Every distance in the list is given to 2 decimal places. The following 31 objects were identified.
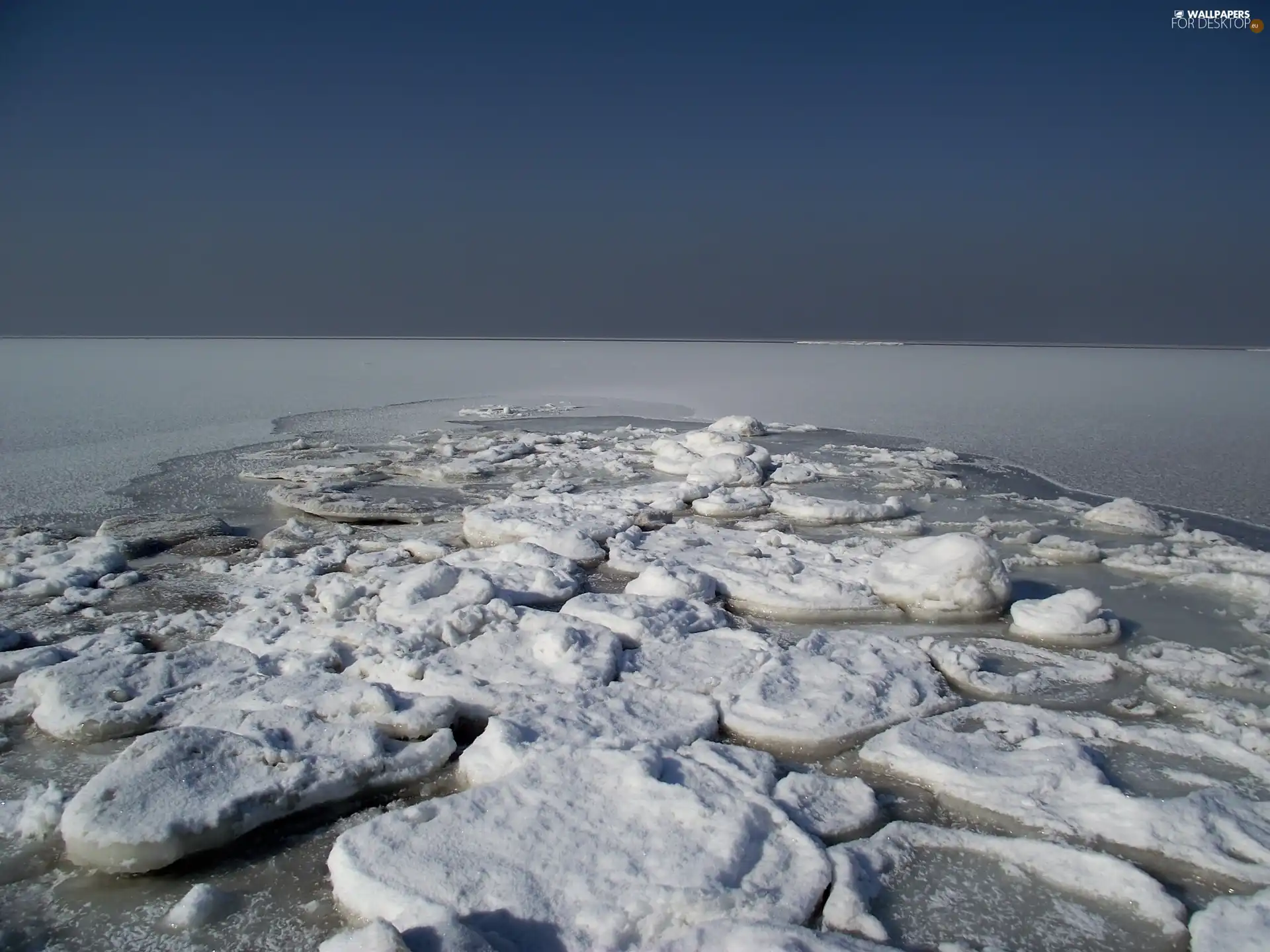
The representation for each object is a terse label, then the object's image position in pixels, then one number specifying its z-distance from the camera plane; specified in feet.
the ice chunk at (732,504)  16.76
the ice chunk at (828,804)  6.50
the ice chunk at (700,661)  8.95
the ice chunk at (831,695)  7.97
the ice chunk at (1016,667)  9.12
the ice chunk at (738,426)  26.50
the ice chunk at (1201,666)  9.27
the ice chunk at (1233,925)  5.28
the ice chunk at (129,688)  7.73
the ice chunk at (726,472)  19.10
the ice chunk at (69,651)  8.87
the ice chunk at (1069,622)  10.39
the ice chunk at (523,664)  8.45
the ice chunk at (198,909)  5.38
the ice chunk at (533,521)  14.33
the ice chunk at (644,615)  10.09
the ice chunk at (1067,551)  13.91
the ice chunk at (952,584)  11.13
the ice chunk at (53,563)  11.55
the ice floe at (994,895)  5.48
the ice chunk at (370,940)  4.71
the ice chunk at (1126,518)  15.60
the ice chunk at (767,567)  11.35
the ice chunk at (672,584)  11.46
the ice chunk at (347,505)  16.15
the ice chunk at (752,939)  4.97
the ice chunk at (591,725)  7.13
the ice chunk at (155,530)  13.66
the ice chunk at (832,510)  16.16
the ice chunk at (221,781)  5.83
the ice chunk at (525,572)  11.32
